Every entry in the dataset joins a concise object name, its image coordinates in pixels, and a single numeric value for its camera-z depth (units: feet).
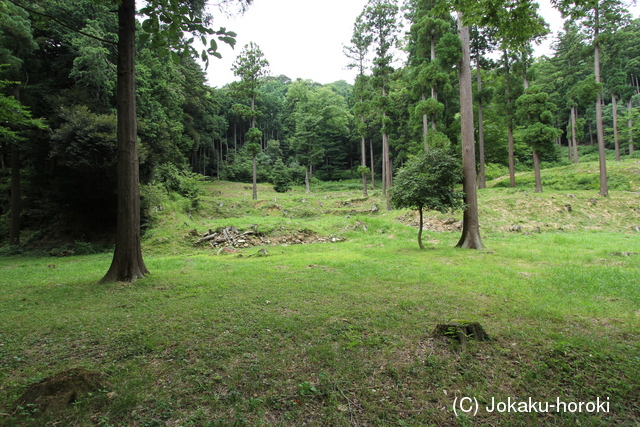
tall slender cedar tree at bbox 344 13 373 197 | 75.25
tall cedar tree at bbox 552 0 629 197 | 54.34
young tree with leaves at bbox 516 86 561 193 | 60.13
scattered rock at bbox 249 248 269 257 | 35.19
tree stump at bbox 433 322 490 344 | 10.13
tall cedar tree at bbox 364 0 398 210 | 70.23
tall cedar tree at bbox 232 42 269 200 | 82.23
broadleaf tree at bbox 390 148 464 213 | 34.99
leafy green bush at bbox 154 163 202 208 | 65.92
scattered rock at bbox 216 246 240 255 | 39.52
